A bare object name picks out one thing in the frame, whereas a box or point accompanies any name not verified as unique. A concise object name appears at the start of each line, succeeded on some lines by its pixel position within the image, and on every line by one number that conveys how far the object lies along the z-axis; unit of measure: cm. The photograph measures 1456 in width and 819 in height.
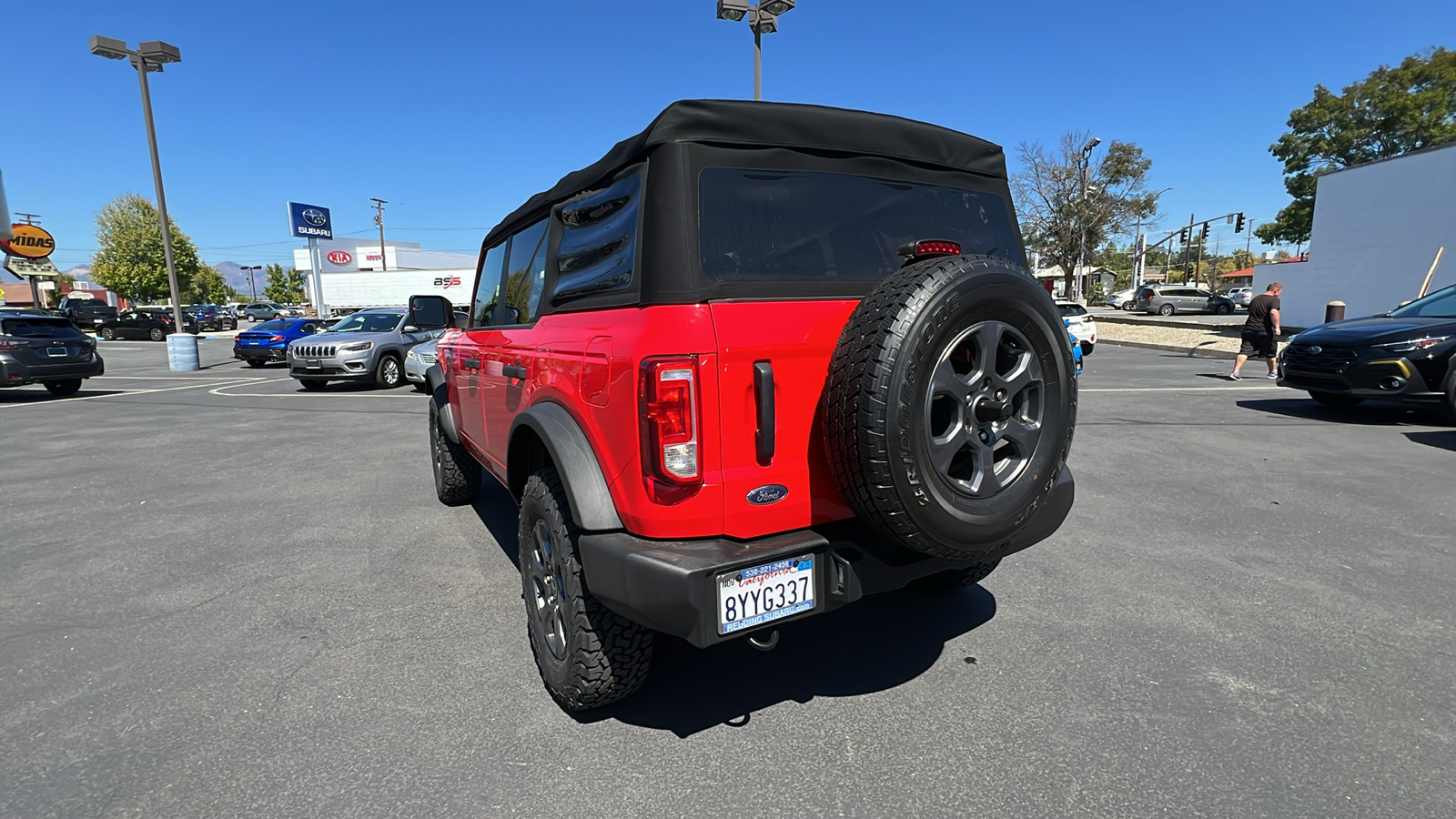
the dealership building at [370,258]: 8338
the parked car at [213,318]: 4544
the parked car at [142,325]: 3303
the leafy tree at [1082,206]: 3828
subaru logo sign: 5562
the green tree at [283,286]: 9575
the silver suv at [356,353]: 1261
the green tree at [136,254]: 5347
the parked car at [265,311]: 5194
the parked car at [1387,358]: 710
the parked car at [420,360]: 1191
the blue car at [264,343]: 1883
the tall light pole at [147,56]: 1691
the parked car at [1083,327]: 1684
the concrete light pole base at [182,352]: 1778
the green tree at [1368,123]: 3625
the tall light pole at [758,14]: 1266
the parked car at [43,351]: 1138
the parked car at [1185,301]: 4181
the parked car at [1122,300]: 4669
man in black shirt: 1095
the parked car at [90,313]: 3422
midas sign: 4106
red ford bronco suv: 208
